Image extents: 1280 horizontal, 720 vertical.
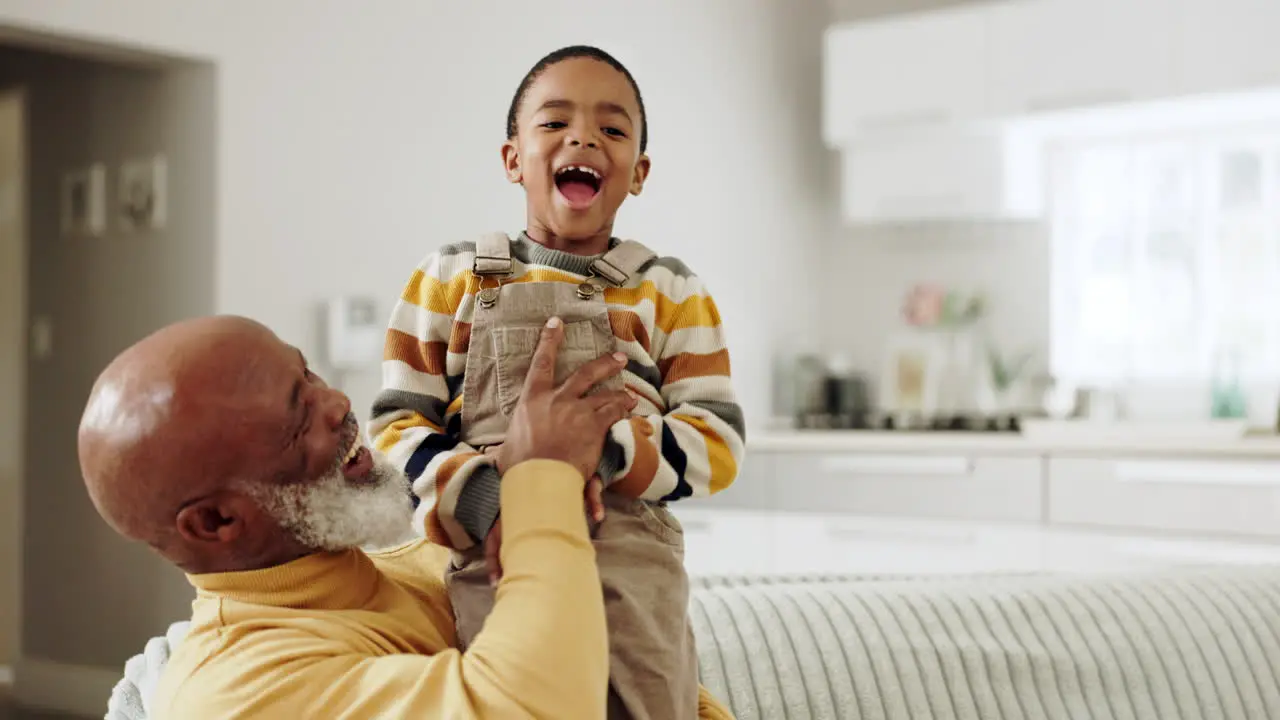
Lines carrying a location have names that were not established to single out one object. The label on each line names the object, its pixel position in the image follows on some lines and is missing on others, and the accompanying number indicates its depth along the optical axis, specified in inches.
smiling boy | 40.5
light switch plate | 174.7
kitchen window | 168.1
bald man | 35.5
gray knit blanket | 56.4
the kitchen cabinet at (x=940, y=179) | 172.6
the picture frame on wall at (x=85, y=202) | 163.0
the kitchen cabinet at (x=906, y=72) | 168.2
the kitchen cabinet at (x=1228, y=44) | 148.3
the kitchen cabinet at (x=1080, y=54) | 155.9
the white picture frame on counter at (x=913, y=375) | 186.7
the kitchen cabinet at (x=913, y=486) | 150.5
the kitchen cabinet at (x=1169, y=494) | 135.9
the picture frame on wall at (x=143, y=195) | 146.6
